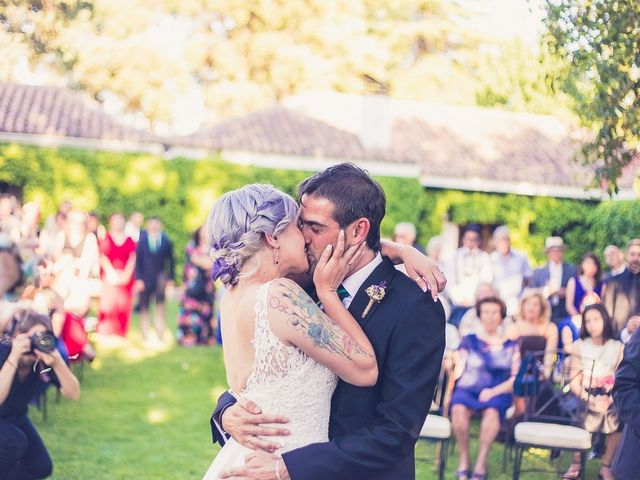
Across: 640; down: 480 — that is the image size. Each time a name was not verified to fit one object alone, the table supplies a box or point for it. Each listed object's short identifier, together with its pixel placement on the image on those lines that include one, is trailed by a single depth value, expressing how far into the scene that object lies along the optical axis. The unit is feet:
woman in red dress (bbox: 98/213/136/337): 42.04
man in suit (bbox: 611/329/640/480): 12.53
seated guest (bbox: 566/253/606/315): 34.55
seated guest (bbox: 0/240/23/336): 21.01
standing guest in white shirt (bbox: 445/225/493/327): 36.06
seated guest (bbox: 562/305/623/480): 22.02
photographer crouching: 15.10
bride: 8.68
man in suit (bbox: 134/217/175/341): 42.83
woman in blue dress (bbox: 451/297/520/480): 22.74
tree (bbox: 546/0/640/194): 17.97
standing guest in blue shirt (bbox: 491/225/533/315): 38.14
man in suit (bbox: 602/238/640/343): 29.48
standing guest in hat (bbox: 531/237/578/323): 37.82
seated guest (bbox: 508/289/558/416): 27.53
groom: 8.75
